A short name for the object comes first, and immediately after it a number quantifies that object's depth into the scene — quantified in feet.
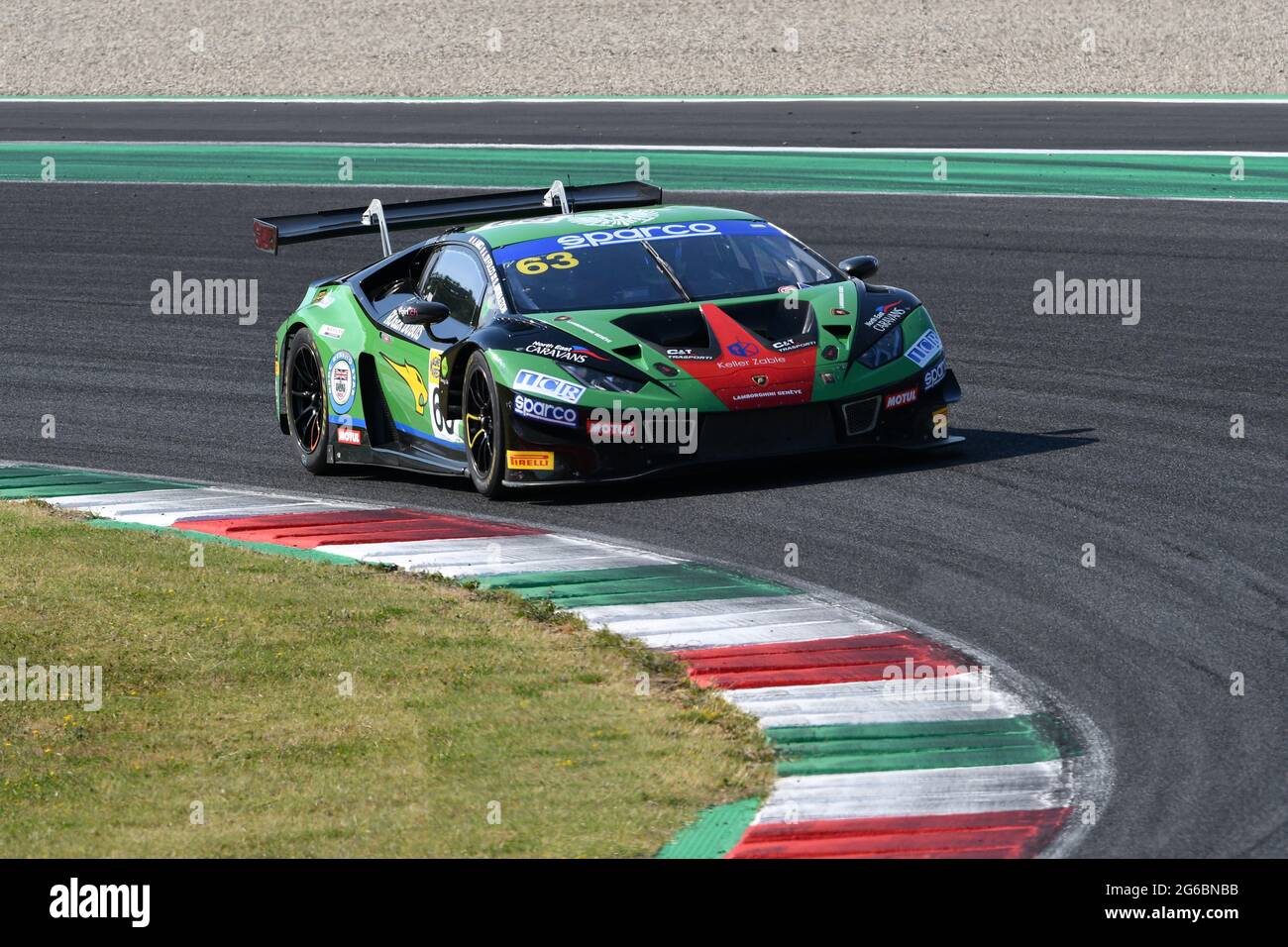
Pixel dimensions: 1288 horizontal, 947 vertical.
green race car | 66.59
